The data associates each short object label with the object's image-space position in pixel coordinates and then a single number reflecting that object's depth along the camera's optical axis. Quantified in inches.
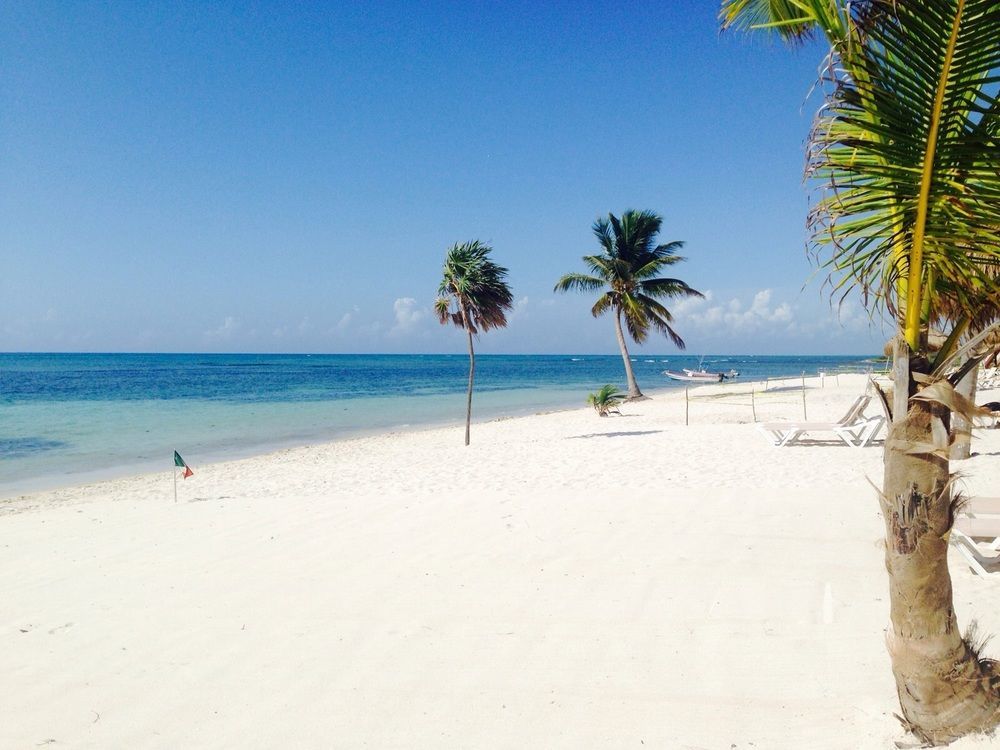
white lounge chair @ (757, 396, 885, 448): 428.1
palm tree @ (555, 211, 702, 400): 1043.9
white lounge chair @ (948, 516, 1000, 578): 180.9
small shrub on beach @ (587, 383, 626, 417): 790.4
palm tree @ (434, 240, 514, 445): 540.4
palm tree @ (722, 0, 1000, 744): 84.5
